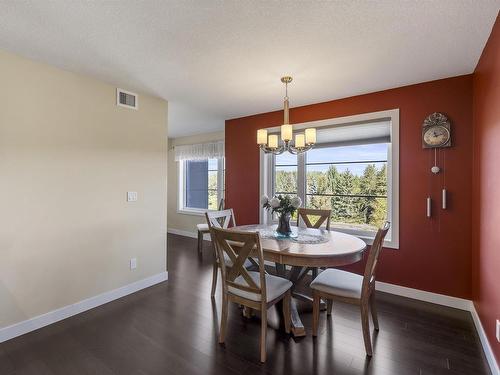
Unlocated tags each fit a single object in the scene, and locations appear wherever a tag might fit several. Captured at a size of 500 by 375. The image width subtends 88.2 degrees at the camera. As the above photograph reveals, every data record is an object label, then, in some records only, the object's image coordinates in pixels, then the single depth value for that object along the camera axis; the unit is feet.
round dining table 6.53
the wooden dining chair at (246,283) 6.23
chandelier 8.27
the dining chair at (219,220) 9.34
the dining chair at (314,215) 10.35
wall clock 8.92
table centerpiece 8.50
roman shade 18.11
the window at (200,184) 18.98
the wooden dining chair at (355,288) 6.36
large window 10.29
